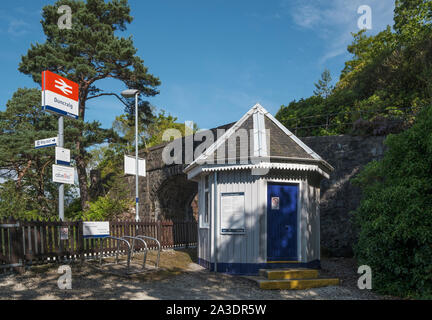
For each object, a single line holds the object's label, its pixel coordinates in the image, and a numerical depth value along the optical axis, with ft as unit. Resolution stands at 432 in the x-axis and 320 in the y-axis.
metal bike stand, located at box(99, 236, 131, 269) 33.32
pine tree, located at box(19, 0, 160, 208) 68.39
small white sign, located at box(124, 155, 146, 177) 54.95
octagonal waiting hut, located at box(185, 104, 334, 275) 32.24
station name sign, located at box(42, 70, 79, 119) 34.22
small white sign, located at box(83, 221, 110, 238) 34.81
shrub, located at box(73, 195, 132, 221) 66.13
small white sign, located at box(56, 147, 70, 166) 32.99
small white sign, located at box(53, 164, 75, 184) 32.12
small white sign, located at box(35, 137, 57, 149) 33.27
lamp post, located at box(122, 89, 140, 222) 54.73
